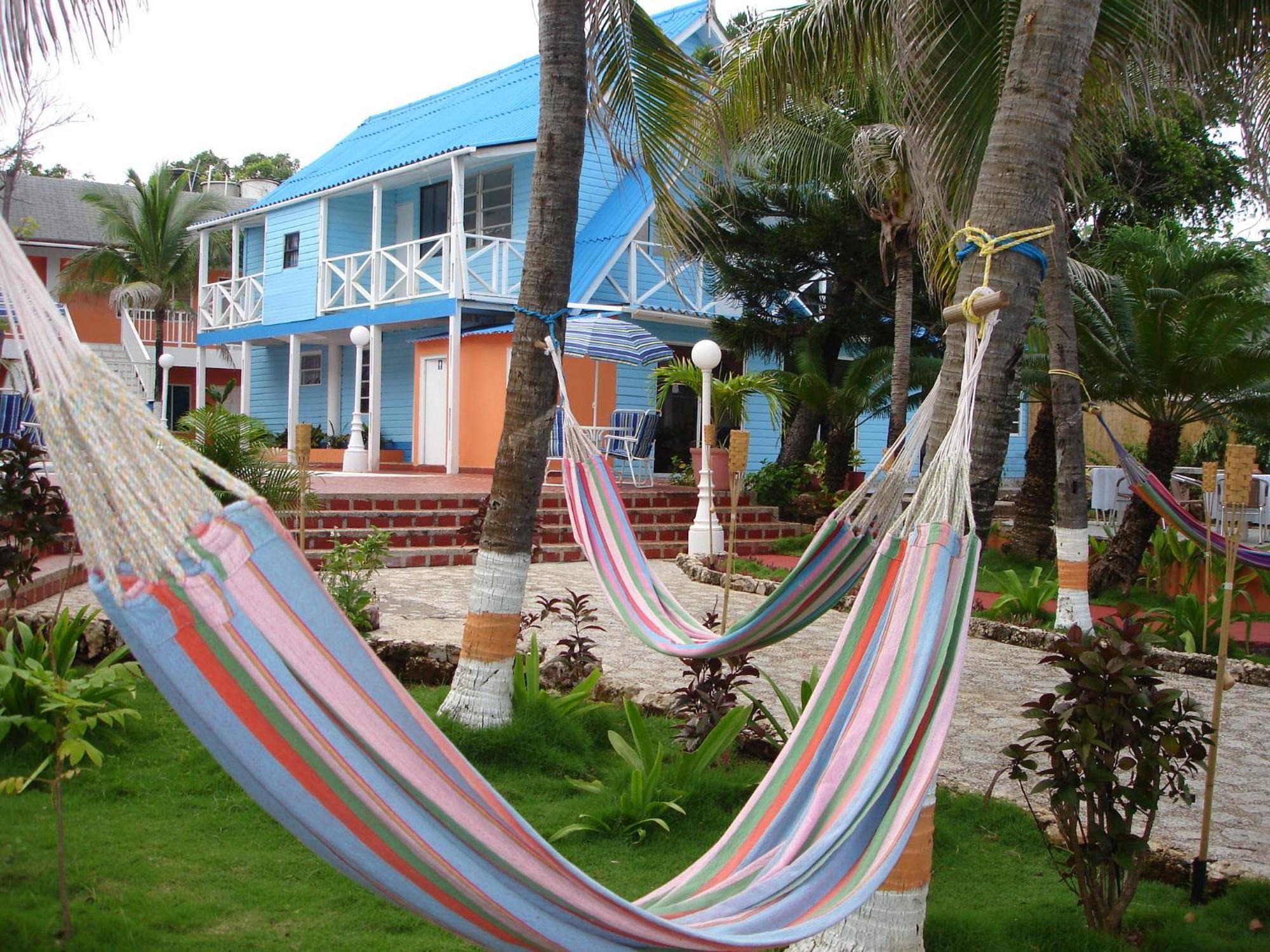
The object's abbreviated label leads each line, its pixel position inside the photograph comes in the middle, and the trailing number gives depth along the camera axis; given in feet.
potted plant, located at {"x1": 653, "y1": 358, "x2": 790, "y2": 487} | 40.50
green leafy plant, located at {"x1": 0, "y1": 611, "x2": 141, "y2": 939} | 11.96
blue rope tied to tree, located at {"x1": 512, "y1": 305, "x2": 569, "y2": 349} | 14.49
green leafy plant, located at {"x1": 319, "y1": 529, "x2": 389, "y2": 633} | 19.43
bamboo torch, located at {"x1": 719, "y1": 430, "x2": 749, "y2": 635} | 19.56
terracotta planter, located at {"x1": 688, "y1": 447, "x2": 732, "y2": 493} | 41.70
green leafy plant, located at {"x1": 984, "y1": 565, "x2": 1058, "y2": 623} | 25.71
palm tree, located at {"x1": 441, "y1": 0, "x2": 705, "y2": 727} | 14.58
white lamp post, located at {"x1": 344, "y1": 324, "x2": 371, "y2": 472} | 50.42
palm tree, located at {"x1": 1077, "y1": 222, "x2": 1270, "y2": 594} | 26.55
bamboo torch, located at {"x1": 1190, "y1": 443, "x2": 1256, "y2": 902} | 10.89
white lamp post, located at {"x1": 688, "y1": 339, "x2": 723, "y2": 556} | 35.22
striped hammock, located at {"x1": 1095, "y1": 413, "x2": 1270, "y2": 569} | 23.50
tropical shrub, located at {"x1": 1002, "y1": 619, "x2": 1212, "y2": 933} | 9.54
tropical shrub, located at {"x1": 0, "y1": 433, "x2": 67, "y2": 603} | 15.87
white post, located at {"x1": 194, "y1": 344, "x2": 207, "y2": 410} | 63.02
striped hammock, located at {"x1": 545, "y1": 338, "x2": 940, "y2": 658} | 10.73
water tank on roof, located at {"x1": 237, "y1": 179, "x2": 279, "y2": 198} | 90.94
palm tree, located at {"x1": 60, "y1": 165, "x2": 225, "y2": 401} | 75.82
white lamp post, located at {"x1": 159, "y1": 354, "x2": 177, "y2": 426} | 59.52
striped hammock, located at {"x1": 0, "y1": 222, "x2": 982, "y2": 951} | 5.61
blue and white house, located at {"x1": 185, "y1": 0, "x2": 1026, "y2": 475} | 49.01
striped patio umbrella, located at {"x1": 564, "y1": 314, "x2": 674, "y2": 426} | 40.63
